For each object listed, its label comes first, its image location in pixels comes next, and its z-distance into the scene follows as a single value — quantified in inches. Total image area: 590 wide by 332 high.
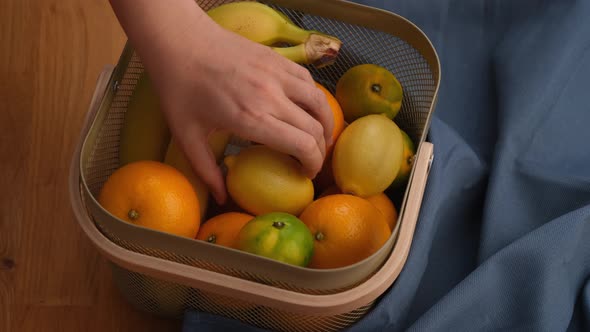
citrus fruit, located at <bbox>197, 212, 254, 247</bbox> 38.2
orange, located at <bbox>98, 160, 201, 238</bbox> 37.2
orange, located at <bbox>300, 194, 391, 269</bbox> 37.9
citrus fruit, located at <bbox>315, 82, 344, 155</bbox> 40.3
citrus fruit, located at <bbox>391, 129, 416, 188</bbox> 40.5
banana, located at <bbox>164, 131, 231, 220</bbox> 39.3
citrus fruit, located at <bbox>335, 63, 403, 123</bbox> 40.8
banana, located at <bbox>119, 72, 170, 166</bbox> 40.1
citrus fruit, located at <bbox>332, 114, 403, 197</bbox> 38.9
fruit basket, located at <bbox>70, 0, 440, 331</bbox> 36.7
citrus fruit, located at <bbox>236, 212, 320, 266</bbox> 36.6
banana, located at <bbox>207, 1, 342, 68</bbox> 40.7
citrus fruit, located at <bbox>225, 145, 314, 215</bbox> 38.2
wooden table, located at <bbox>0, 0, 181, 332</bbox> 42.9
